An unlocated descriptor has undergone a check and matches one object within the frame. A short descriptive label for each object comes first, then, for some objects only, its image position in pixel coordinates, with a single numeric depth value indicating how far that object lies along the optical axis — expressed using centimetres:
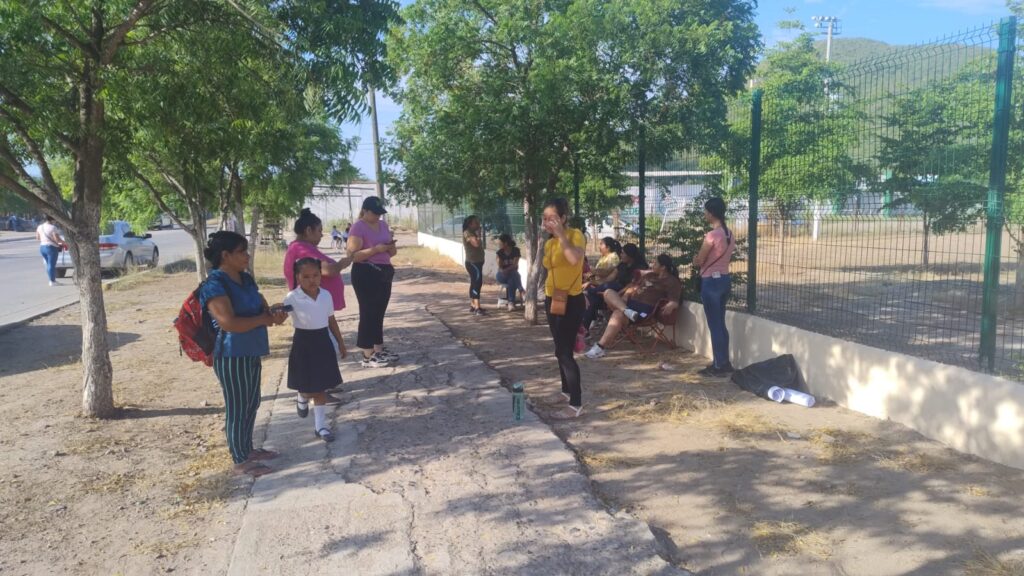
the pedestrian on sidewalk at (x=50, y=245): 1496
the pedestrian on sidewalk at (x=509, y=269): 1072
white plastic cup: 546
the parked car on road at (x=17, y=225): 5200
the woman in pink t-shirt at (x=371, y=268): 648
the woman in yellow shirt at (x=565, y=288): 506
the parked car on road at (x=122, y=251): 1828
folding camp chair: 741
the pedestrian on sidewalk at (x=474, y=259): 1045
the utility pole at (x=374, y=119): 1859
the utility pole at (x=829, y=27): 3381
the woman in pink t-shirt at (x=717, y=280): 639
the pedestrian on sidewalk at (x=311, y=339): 463
